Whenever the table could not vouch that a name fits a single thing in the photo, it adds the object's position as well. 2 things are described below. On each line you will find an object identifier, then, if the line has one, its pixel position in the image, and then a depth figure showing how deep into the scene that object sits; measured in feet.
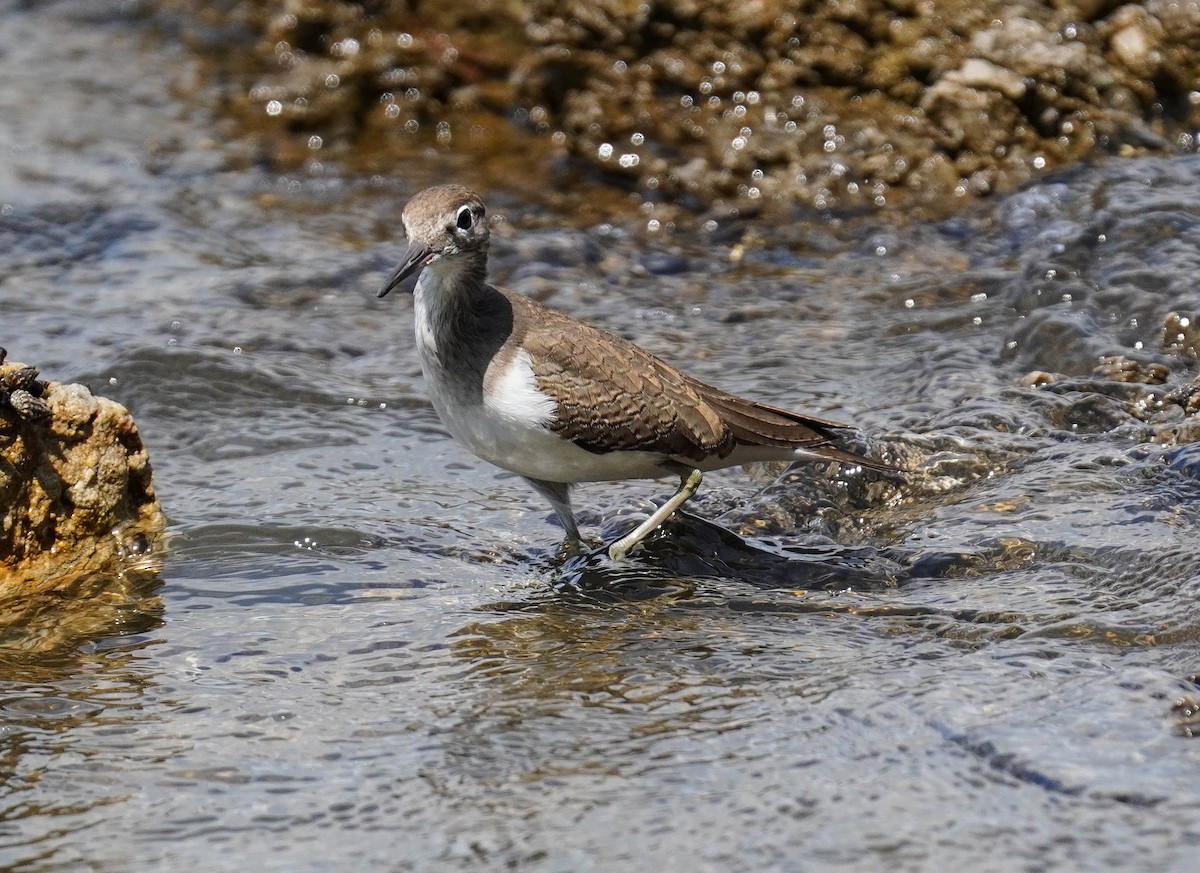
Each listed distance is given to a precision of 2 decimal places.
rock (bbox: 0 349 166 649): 37.47
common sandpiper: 39.42
